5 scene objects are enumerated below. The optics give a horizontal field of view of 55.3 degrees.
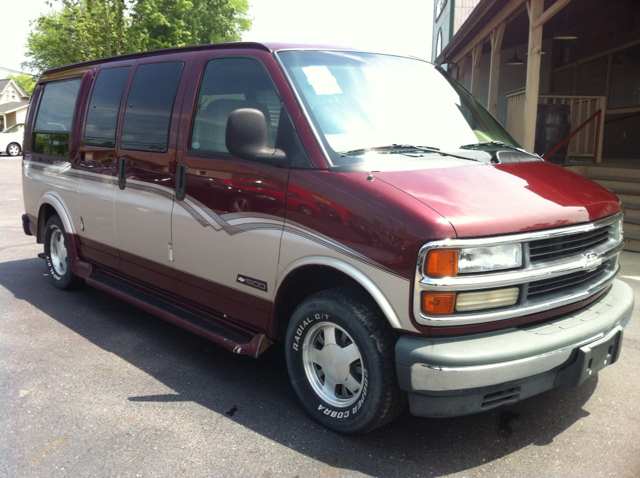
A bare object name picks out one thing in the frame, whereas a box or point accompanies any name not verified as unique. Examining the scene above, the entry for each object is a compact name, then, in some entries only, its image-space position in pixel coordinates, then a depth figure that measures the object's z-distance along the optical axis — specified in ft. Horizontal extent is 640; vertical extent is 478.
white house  206.80
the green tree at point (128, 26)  89.81
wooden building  30.73
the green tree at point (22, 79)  370.86
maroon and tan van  9.33
